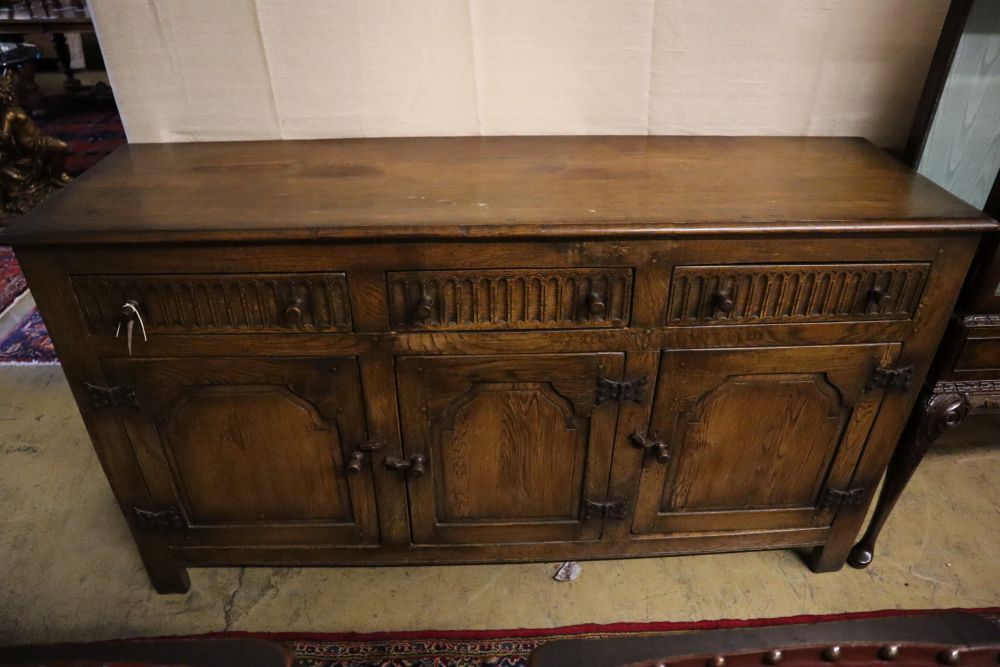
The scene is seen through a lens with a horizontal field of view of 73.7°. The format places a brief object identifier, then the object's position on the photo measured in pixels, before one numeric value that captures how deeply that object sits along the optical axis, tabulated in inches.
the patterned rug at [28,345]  90.3
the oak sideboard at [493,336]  43.3
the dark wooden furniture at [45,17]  145.4
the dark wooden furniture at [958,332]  49.2
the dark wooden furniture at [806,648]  33.7
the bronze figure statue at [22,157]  119.4
